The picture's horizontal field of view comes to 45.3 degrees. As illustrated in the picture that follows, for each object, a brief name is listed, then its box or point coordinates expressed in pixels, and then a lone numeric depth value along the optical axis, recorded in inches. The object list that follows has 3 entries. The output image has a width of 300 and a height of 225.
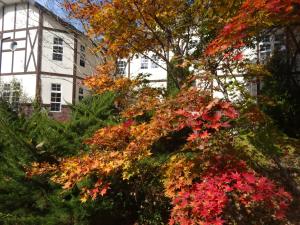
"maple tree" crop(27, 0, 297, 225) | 150.0
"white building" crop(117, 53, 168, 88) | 846.5
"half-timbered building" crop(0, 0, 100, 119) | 924.6
